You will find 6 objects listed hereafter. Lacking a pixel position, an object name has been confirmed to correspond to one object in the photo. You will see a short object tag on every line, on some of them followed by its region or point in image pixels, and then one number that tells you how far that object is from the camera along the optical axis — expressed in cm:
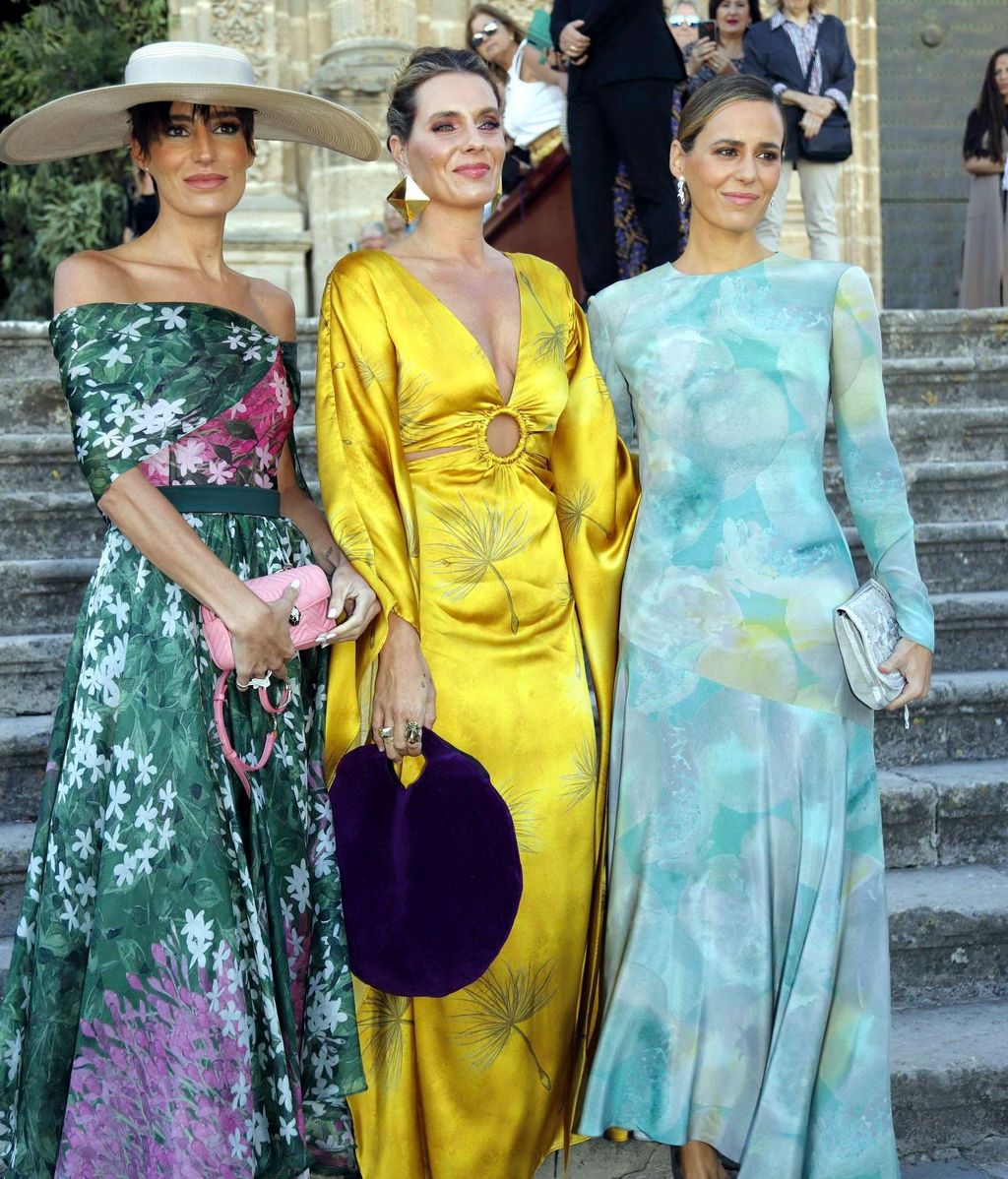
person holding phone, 719
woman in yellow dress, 290
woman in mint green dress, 288
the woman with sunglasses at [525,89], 730
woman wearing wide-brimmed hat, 266
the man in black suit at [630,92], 554
